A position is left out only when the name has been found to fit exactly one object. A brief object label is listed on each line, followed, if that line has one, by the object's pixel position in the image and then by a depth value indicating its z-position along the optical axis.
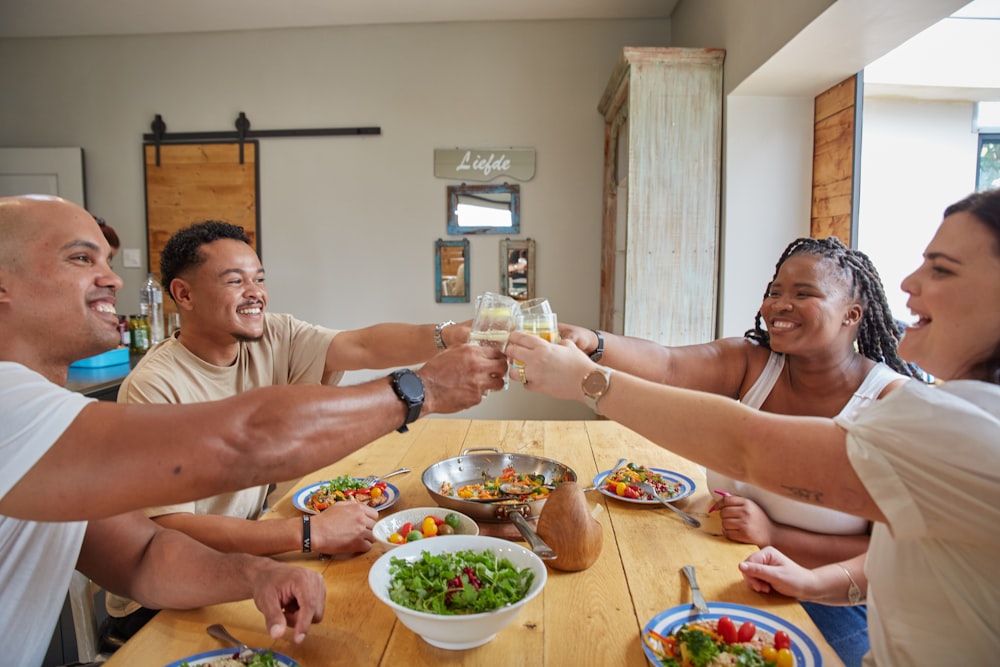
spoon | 0.98
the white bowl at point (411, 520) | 1.33
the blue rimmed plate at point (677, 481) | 1.64
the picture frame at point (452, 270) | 4.60
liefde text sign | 4.52
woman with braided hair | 1.51
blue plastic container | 3.48
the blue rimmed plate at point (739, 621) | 0.99
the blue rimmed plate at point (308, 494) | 1.57
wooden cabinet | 3.29
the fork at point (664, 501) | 1.52
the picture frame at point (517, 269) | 4.56
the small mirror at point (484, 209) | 4.55
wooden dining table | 1.01
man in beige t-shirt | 1.36
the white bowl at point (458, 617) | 0.95
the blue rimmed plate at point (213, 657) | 0.96
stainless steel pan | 1.66
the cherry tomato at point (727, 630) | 1.01
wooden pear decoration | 1.25
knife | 1.10
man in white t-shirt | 0.86
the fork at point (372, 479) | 1.71
